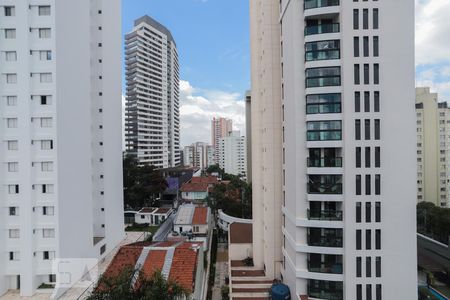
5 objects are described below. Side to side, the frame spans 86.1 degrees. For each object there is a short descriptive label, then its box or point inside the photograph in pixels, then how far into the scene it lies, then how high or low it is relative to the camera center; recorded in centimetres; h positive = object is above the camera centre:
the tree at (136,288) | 955 -563
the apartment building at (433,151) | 3519 -64
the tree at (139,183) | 3709 -532
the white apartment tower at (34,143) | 1723 +63
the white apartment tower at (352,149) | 1232 -8
